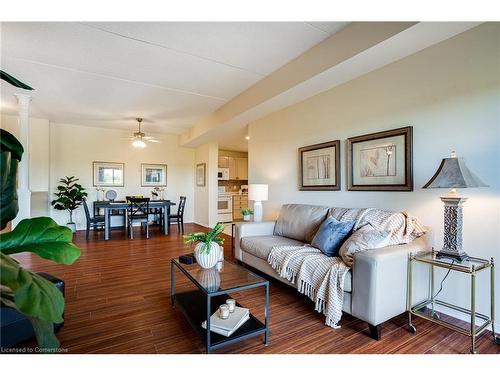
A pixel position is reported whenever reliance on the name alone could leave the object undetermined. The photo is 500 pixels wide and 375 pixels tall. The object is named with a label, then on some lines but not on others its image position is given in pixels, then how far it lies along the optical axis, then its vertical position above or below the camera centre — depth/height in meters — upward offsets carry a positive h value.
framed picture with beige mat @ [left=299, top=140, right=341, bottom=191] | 3.16 +0.25
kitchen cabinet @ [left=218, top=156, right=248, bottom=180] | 8.52 +0.68
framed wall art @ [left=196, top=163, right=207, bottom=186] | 6.89 +0.32
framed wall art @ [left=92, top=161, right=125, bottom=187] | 6.39 +0.29
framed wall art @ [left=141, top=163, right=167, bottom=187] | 6.96 +0.28
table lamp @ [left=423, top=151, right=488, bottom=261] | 1.79 -0.08
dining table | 5.12 -0.46
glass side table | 1.67 -0.79
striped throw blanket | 1.96 -0.76
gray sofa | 1.79 -0.73
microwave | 8.34 +0.38
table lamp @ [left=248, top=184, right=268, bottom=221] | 3.86 -0.16
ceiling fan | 5.47 +1.02
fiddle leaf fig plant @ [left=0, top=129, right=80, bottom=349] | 0.82 -0.27
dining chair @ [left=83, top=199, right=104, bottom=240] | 5.25 -0.75
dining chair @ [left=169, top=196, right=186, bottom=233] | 6.09 -0.71
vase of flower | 2.05 -0.51
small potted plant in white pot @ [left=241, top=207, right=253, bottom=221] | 4.01 -0.44
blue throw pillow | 2.38 -0.47
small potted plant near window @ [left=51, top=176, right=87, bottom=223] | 5.65 -0.27
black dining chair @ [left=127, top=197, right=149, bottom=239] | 5.28 -0.53
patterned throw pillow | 1.98 -0.44
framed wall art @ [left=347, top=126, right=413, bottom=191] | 2.43 +0.26
